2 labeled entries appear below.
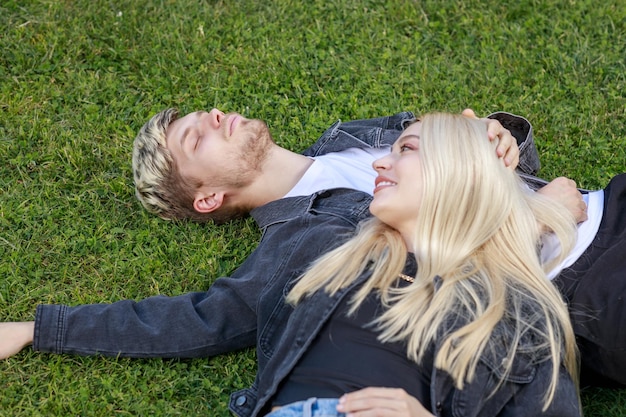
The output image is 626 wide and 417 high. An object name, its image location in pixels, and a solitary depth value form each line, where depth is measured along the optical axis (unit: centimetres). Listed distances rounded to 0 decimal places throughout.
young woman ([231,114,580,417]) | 315
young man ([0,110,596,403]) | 378
